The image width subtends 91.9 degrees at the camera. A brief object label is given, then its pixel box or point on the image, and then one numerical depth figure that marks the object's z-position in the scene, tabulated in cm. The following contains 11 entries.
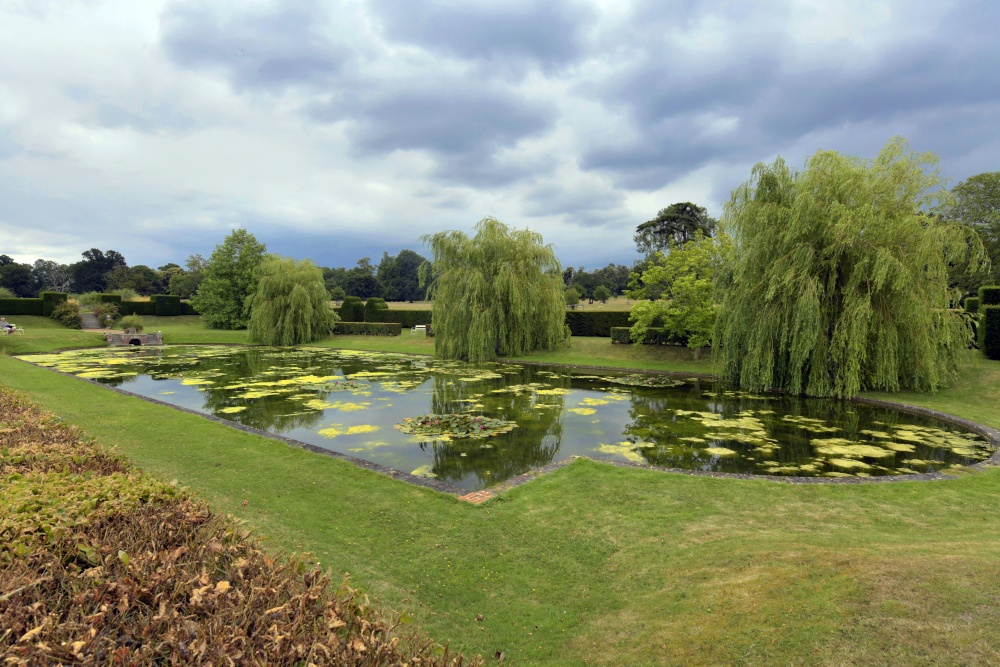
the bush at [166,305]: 4253
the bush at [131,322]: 3153
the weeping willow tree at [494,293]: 2127
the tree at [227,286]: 3791
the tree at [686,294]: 1967
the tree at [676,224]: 5900
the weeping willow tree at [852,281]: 1250
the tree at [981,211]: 2933
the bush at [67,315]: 3491
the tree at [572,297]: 4934
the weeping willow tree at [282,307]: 2892
